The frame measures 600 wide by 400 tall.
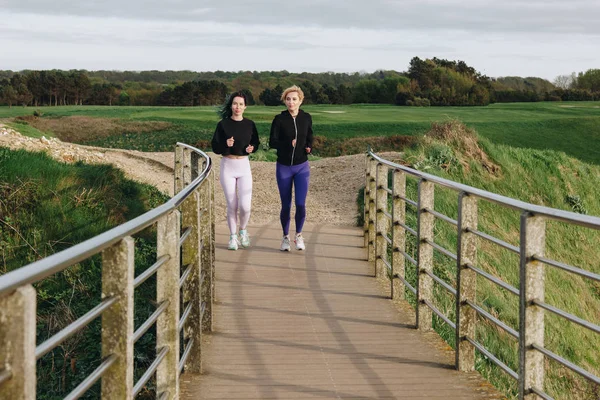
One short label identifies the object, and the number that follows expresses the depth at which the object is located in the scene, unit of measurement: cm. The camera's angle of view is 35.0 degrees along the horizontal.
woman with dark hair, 1112
